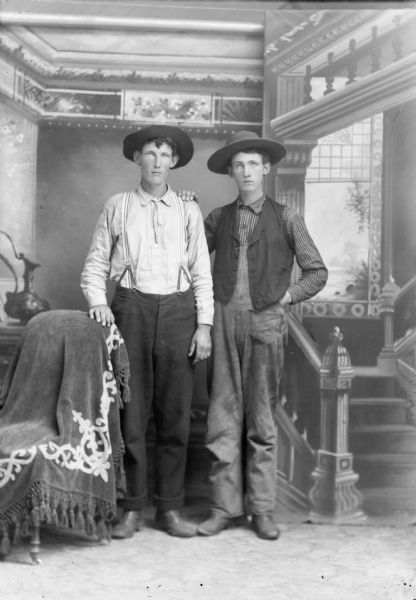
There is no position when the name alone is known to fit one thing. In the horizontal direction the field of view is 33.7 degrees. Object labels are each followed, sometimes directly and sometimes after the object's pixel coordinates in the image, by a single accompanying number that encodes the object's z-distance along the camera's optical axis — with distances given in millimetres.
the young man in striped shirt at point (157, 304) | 3379
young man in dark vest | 3484
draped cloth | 2963
